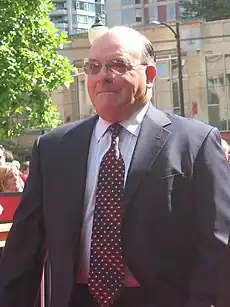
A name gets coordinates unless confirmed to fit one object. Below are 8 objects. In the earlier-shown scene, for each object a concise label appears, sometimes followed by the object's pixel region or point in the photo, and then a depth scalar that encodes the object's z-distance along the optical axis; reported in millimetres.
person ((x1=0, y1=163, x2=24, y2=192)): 8867
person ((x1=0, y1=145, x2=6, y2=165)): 9327
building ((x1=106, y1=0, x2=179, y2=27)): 77875
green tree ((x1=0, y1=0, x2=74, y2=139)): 23000
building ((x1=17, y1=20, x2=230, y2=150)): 42719
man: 2785
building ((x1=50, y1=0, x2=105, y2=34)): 118875
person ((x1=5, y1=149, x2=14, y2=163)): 15659
